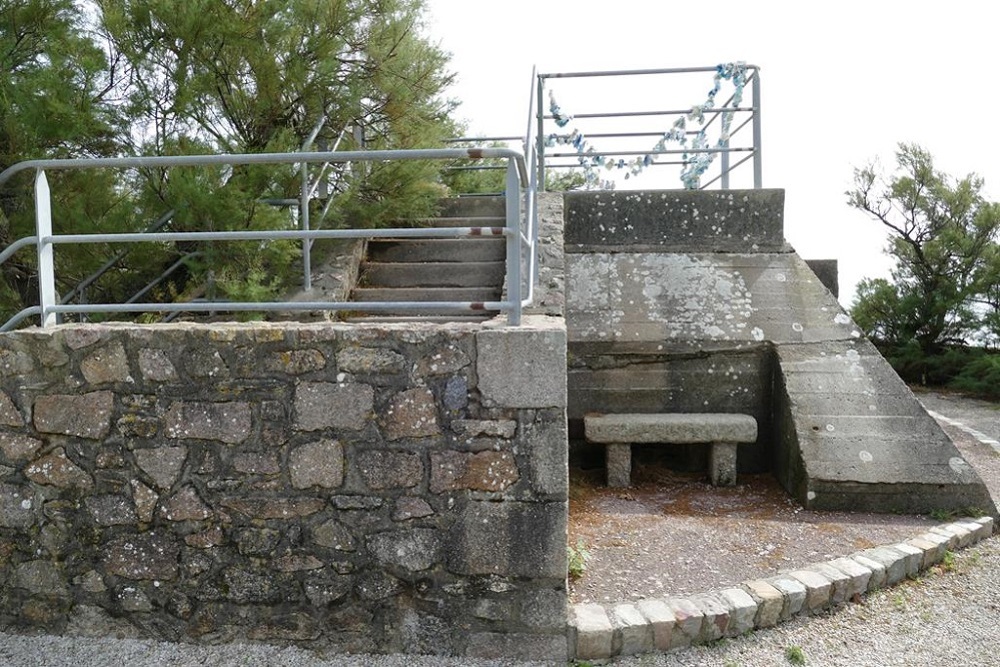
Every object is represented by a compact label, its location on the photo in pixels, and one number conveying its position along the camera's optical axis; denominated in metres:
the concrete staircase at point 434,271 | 4.97
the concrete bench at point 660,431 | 4.43
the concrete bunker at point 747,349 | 4.12
